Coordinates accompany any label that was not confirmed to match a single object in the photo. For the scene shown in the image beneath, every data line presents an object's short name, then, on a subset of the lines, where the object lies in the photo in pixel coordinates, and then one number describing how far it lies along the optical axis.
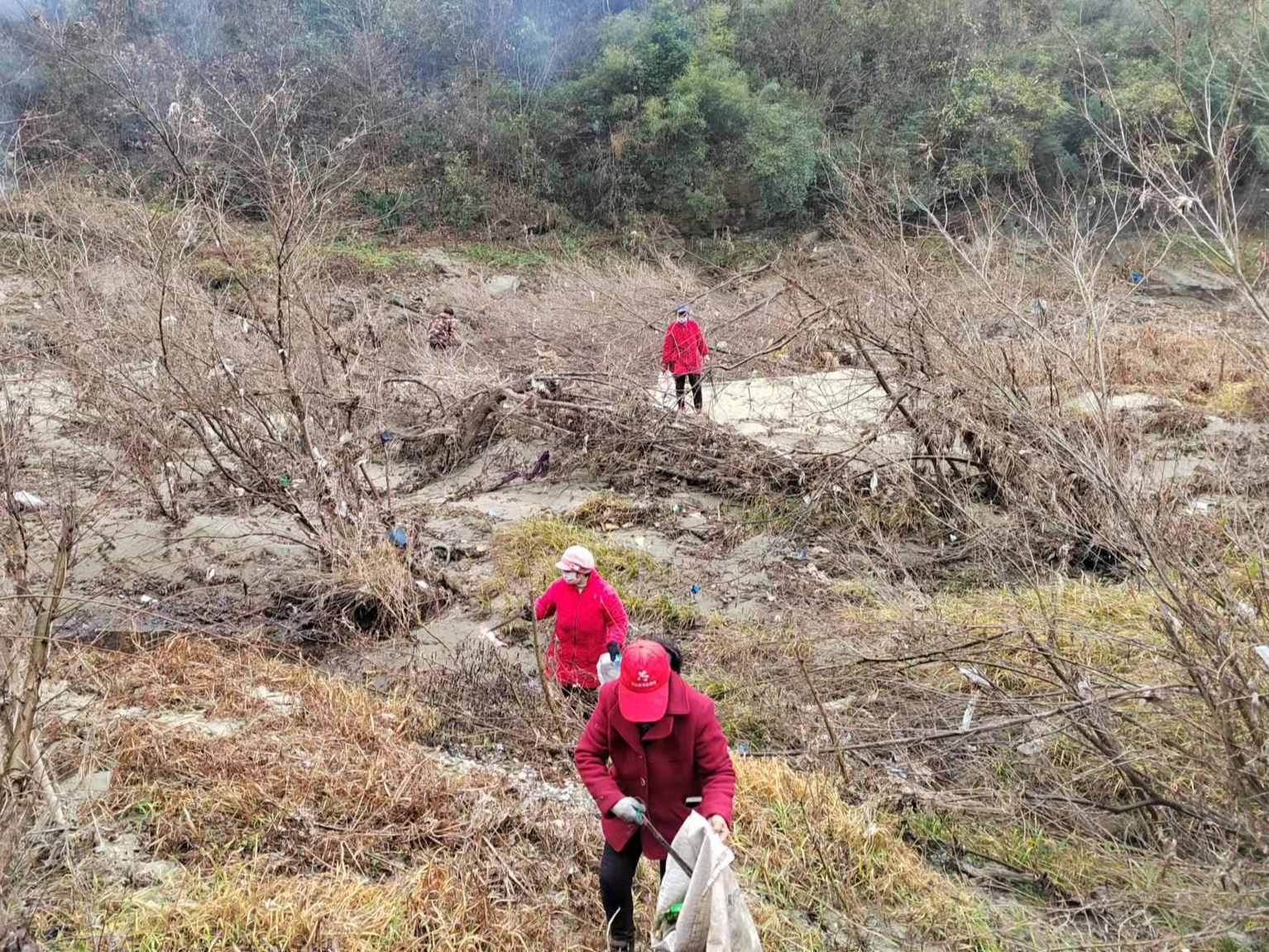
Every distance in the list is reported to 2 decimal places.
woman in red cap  2.54
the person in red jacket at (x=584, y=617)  4.23
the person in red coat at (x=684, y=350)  9.05
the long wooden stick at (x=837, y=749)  3.28
